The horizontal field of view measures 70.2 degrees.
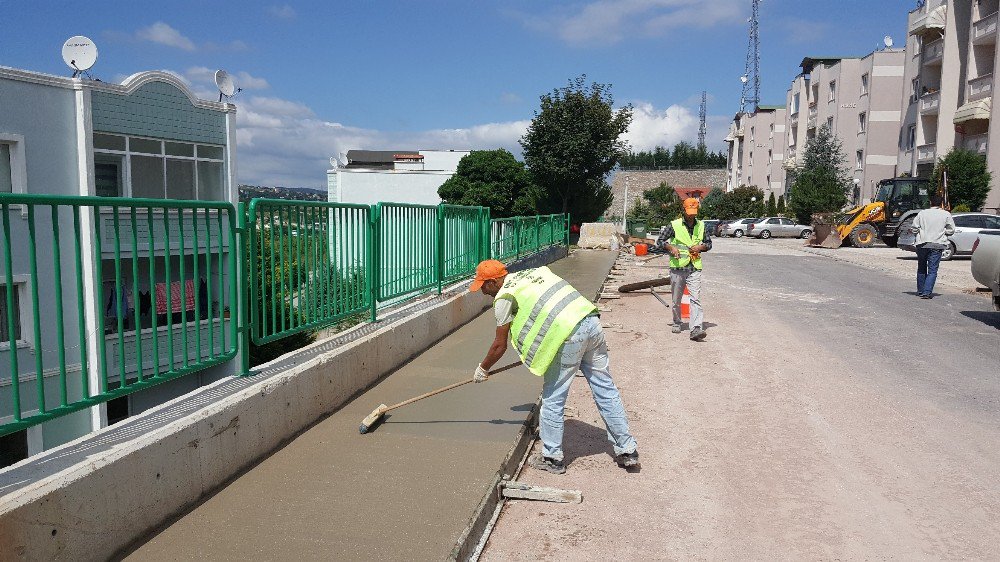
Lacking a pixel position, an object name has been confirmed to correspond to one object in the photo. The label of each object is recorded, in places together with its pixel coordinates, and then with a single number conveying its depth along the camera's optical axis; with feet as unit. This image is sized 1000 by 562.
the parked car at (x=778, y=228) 131.36
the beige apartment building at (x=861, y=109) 144.25
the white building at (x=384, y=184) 173.27
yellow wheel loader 89.57
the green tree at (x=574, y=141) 89.71
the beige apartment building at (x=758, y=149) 205.77
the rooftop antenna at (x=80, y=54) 55.31
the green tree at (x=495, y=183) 121.70
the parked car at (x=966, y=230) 68.95
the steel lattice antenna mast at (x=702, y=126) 349.04
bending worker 13.79
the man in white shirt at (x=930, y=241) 39.22
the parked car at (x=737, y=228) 137.90
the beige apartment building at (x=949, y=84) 97.86
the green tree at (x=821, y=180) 131.23
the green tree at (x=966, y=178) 87.61
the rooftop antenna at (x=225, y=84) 74.38
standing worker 27.84
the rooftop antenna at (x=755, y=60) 259.60
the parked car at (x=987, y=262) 31.78
